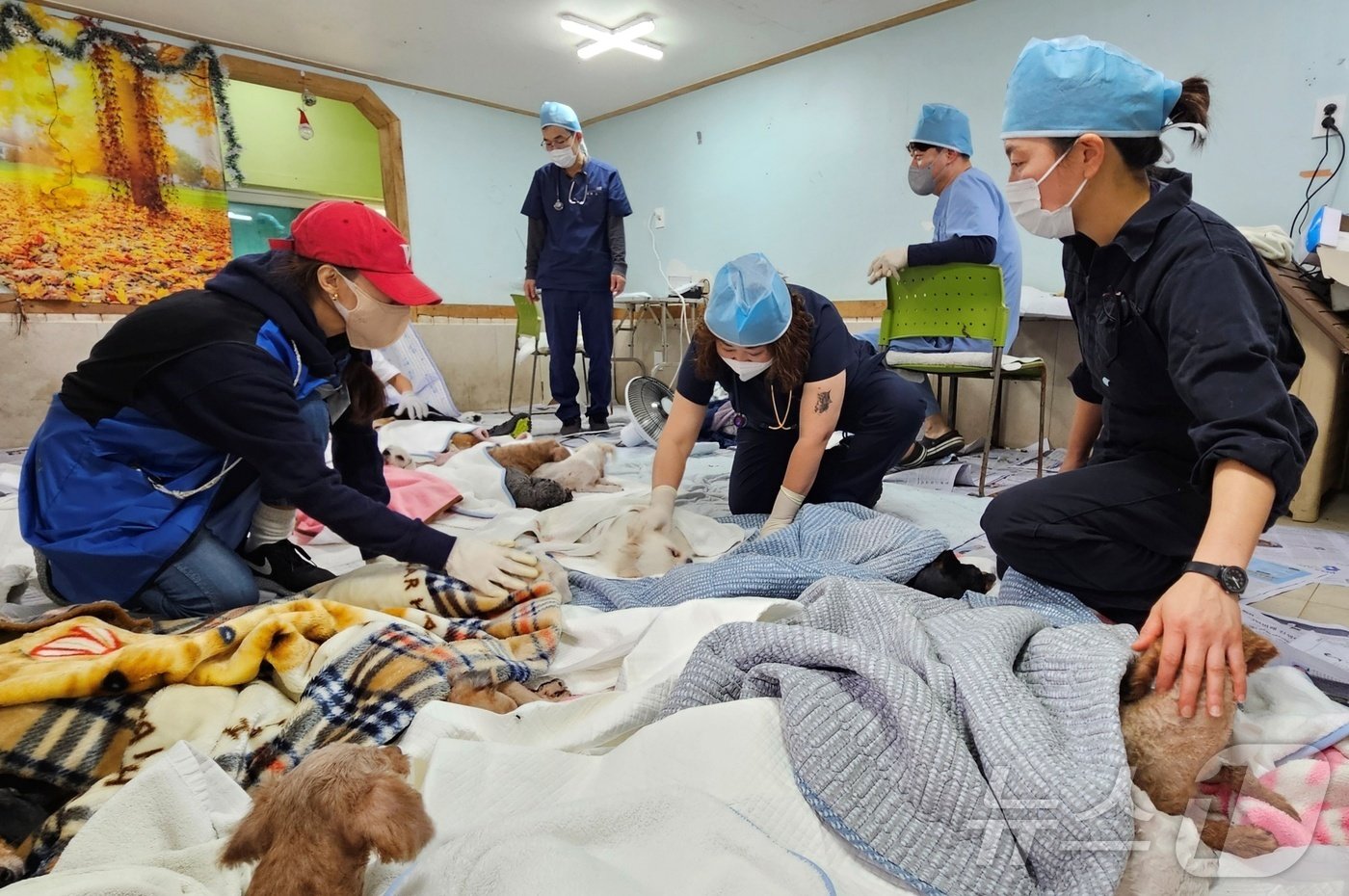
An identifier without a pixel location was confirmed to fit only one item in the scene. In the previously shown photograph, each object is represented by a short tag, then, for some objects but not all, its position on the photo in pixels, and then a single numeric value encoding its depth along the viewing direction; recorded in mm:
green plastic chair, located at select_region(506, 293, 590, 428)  4376
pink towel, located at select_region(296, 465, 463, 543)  1923
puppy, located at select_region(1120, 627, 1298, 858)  596
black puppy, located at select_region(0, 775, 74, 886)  607
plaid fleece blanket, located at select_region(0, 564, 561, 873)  726
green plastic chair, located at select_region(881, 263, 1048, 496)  2234
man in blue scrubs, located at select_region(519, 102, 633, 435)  3795
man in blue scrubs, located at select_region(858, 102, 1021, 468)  2369
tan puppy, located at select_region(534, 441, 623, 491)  2240
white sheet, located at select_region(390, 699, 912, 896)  514
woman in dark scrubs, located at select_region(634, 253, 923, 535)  1564
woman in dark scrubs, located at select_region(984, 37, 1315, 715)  676
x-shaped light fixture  3895
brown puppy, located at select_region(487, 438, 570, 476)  2290
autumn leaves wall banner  3623
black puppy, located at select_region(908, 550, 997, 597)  1260
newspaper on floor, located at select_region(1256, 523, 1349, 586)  1581
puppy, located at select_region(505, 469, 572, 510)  2080
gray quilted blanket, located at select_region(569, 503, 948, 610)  1182
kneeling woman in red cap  1047
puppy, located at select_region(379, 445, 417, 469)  2363
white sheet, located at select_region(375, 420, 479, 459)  2832
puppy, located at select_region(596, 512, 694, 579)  1497
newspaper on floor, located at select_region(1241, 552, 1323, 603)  1423
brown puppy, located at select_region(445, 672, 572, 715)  891
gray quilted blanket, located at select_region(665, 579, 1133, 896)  574
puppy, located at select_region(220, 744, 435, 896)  525
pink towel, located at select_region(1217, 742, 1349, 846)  606
